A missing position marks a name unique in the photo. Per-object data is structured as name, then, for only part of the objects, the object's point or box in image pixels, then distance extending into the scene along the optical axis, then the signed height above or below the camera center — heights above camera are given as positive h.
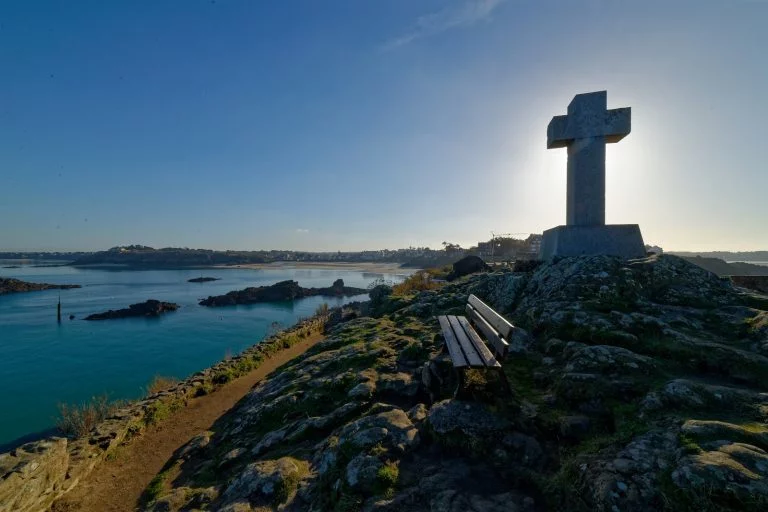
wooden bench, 3.96 -1.17
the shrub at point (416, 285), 19.10 -1.62
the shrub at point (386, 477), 3.34 -2.25
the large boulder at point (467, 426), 3.56 -1.85
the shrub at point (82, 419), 10.69 -5.55
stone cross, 8.87 +3.28
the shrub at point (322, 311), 30.69 -5.21
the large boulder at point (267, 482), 3.98 -2.84
